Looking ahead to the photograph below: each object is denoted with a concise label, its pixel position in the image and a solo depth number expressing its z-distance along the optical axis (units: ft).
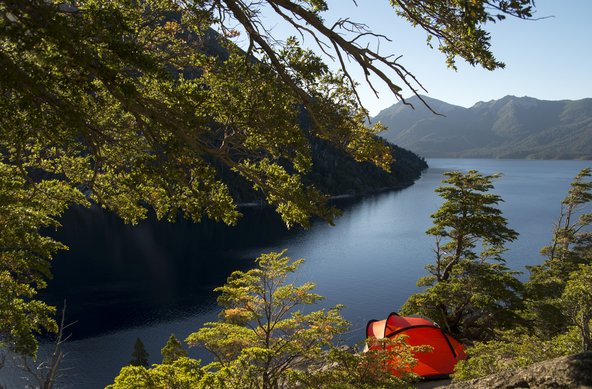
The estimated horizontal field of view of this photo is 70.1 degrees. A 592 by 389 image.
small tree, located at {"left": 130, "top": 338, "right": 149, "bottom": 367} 93.58
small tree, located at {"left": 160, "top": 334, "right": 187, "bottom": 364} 71.72
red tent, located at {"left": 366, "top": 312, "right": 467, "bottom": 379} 66.69
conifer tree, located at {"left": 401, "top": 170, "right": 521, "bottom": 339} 72.18
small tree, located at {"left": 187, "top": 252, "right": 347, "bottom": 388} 41.11
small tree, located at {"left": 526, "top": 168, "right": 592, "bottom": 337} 62.90
